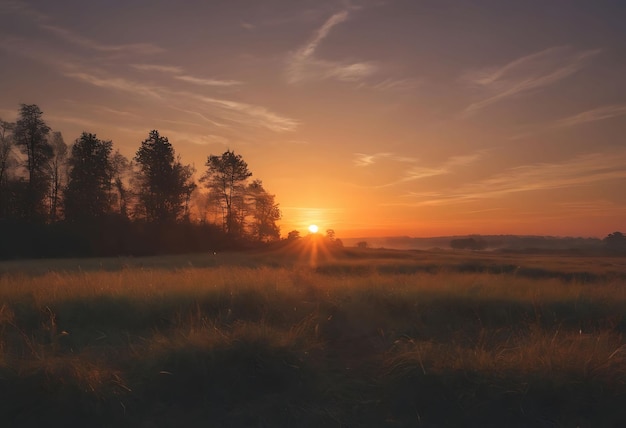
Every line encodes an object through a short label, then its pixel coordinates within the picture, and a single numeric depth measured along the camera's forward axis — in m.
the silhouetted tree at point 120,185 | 47.38
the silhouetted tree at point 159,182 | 46.66
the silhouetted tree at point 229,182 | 51.41
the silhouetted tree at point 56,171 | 42.69
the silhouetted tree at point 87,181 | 42.81
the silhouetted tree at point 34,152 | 38.56
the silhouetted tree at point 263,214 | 54.03
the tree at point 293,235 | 58.14
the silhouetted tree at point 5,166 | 38.66
